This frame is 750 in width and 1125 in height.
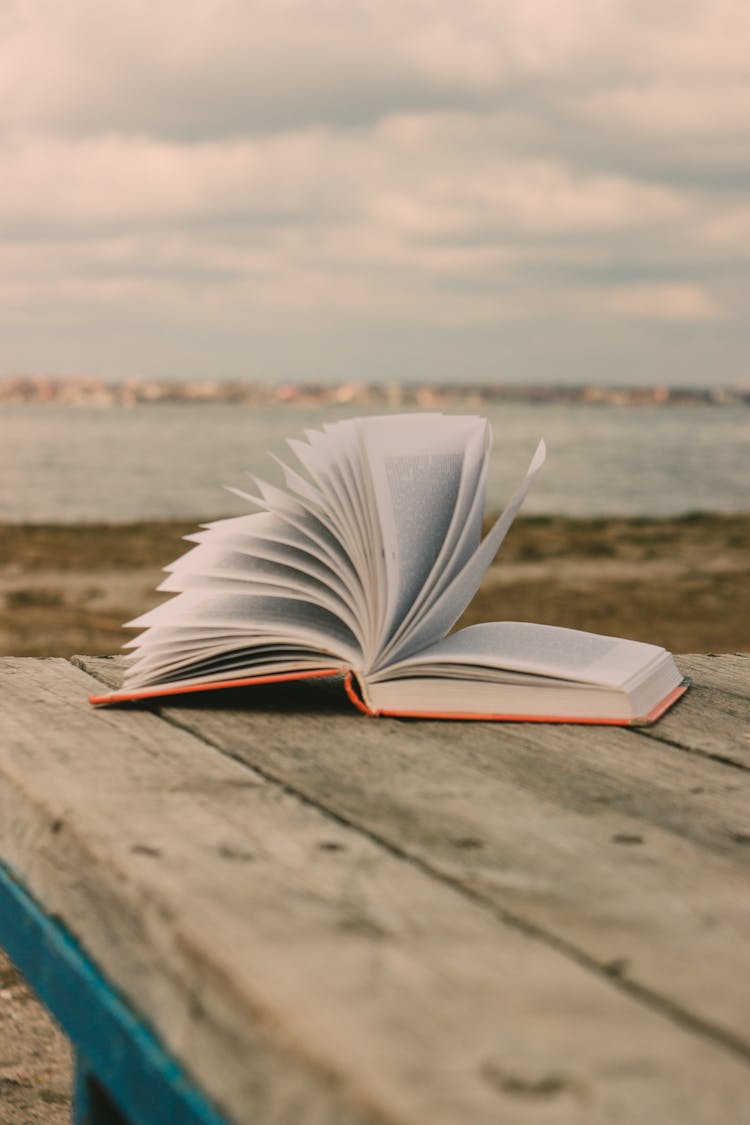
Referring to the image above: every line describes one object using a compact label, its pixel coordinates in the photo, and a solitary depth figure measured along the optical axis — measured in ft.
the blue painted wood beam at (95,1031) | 3.08
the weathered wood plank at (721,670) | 4.65
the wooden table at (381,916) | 2.56
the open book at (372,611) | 4.16
